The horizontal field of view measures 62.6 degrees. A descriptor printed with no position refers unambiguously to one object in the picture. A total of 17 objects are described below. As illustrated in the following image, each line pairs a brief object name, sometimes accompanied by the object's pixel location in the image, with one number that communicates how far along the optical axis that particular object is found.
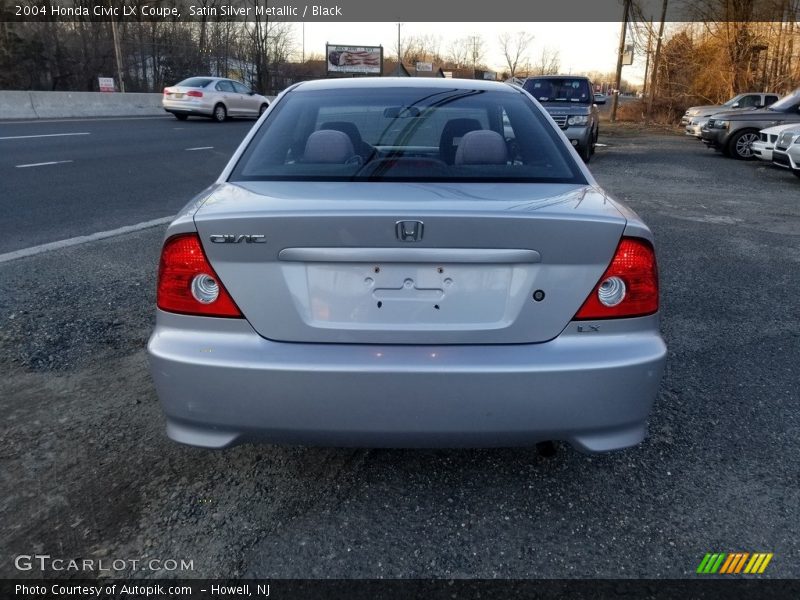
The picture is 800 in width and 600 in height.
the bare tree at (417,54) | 74.38
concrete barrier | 21.41
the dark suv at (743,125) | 15.30
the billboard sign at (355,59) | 62.66
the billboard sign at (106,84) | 30.89
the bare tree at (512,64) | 66.44
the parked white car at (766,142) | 13.03
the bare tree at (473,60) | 71.69
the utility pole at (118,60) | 33.85
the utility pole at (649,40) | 33.78
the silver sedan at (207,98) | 23.25
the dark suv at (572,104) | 14.72
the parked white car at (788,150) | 11.38
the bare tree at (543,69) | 67.00
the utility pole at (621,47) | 32.56
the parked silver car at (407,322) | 2.06
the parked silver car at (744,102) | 22.03
